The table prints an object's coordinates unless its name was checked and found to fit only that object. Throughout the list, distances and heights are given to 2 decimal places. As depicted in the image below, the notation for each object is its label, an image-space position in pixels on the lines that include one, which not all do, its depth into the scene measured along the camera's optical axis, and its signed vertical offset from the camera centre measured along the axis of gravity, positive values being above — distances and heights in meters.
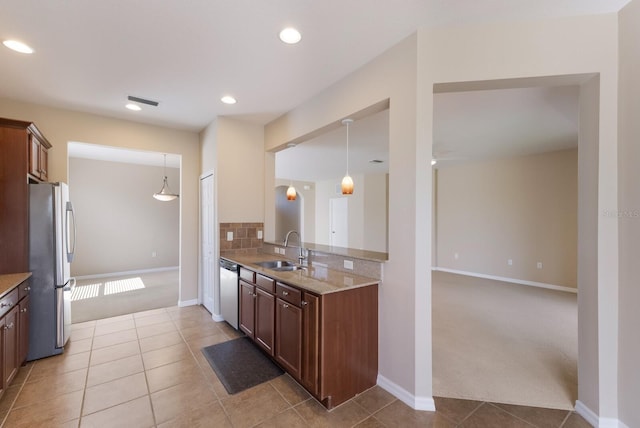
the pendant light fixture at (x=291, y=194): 5.32 +0.35
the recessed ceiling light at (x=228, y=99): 3.21 +1.36
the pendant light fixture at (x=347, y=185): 3.56 +0.35
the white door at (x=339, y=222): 8.88 -0.35
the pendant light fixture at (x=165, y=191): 5.73 +0.54
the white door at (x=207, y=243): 3.94 -0.47
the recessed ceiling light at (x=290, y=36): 2.05 +1.37
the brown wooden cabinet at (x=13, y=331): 2.04 -0.98
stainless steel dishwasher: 3.28 -1.01
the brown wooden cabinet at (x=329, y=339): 2.01 -1.02
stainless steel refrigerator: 2.66 -0.56
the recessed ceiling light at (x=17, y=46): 2.17 +1.36
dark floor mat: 2.35 -1.47
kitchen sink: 3.20 -0.64
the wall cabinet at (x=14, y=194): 2.53 +0.17
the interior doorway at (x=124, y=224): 5.60 -0.29
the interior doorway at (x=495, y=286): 2.28 -1.48
